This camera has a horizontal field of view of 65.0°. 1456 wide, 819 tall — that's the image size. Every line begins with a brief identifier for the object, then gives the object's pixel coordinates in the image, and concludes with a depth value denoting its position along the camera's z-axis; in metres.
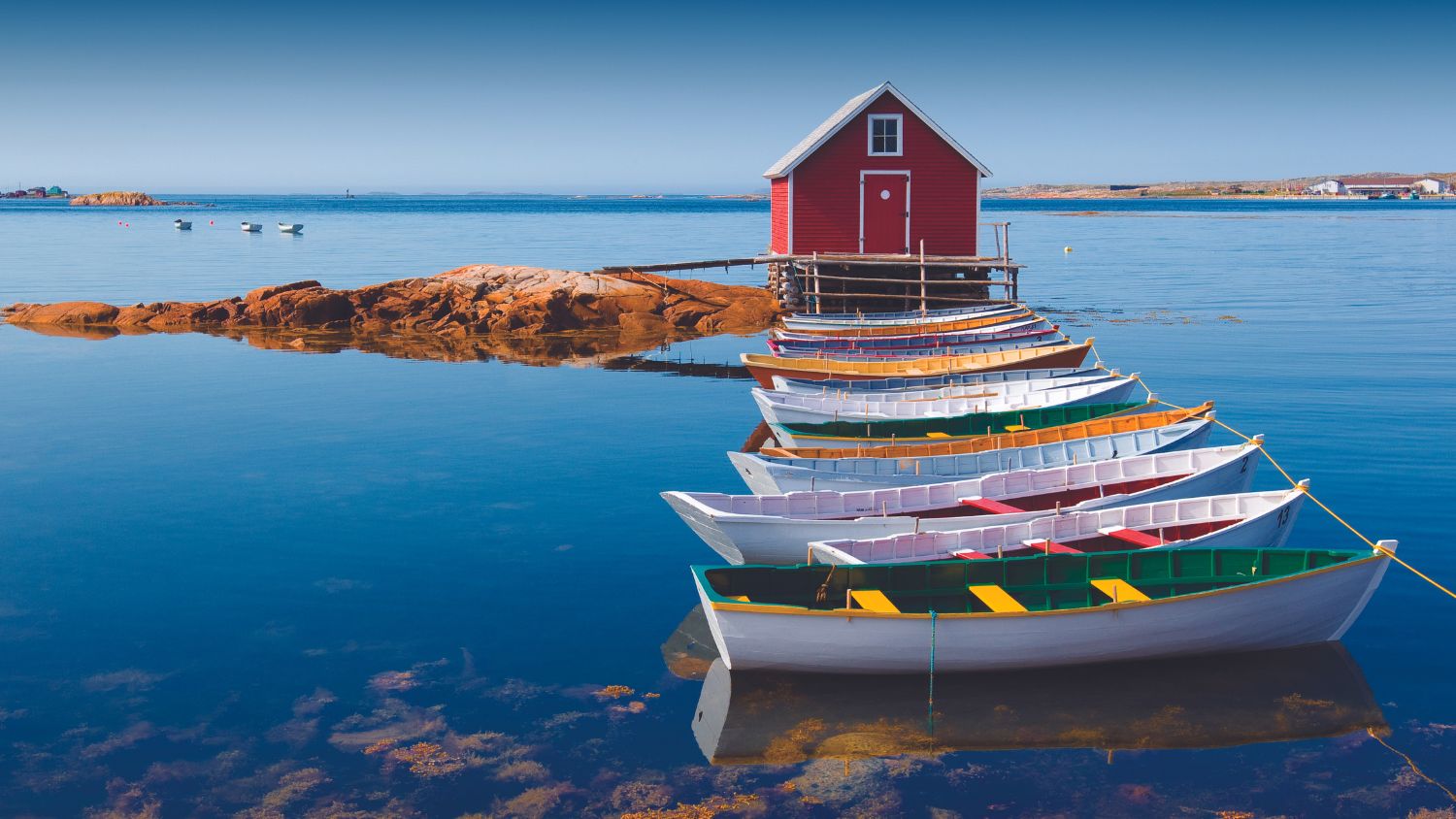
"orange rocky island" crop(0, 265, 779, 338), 38.16
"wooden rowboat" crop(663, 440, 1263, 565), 12.61
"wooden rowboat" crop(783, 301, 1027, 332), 27.98
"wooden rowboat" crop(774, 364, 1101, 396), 19.83
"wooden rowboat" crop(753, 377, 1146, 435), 17.98
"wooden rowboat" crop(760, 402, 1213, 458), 15.38
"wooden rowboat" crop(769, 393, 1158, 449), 16.48
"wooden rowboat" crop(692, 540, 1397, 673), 10.40
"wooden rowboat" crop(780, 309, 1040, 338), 27.20
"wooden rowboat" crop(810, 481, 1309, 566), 11.78
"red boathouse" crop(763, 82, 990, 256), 34.09
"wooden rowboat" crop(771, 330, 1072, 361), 23.56
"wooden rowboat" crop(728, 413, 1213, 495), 14.20
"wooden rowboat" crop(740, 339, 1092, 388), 21.77
